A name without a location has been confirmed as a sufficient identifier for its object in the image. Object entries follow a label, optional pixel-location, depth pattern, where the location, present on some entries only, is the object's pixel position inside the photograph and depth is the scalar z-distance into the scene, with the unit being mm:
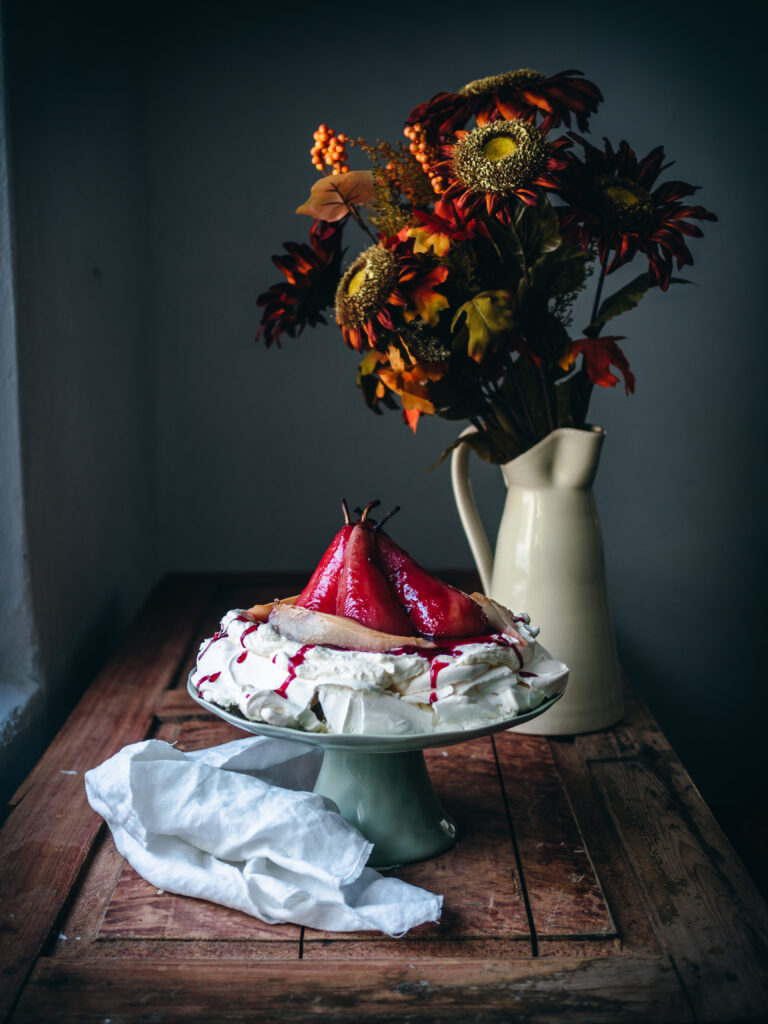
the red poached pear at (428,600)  774
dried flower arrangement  885
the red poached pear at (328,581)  793
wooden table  615
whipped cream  698
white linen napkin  693
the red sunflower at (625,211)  901
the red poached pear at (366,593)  766
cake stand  790
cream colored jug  1045
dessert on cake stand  753
